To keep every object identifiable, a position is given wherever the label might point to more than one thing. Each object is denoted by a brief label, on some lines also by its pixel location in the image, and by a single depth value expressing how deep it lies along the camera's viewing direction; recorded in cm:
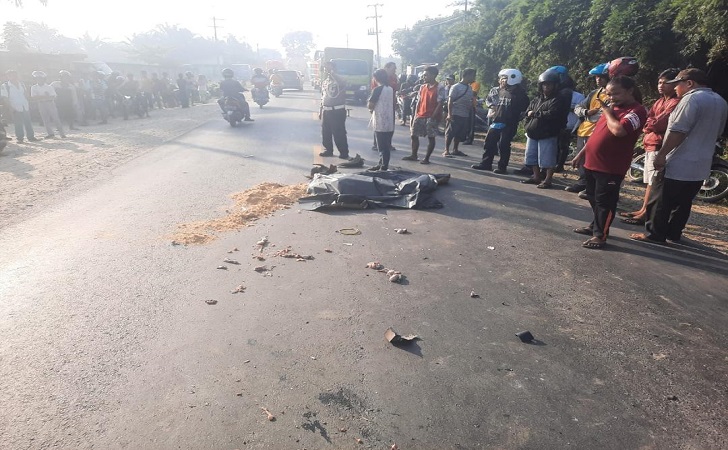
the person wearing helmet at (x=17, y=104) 1170
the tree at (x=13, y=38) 2733
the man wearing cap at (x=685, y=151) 452
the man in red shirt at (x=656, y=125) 522
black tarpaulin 636
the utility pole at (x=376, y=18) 6384
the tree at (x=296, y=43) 14338
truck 2516
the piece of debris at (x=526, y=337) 325
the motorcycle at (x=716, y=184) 676
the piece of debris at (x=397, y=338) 319
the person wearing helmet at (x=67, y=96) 1423
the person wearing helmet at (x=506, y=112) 811
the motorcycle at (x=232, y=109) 1473
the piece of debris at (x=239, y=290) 394
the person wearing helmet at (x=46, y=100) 1247
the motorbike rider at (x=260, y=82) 2167
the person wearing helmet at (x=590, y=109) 658
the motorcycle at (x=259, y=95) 2180
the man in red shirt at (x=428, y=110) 904
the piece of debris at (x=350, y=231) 541
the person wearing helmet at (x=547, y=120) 697
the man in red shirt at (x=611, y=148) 457
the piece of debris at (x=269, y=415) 249
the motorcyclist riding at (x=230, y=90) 1475
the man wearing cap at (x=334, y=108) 938
